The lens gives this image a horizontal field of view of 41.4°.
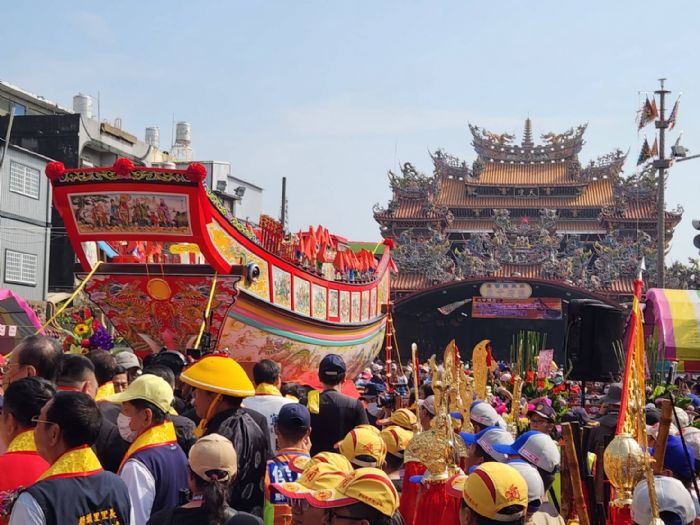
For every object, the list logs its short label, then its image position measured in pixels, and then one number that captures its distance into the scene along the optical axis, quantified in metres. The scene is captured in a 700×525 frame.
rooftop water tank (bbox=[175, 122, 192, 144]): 42.66
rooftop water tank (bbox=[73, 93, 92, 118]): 36.69
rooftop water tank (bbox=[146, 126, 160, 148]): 41.06
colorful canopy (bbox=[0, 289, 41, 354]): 16.91
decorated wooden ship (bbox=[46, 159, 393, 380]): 12.90
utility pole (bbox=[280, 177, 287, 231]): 37.09
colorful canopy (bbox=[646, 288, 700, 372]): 16.09
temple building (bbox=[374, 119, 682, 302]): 40.72
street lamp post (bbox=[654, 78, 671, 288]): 20.05
